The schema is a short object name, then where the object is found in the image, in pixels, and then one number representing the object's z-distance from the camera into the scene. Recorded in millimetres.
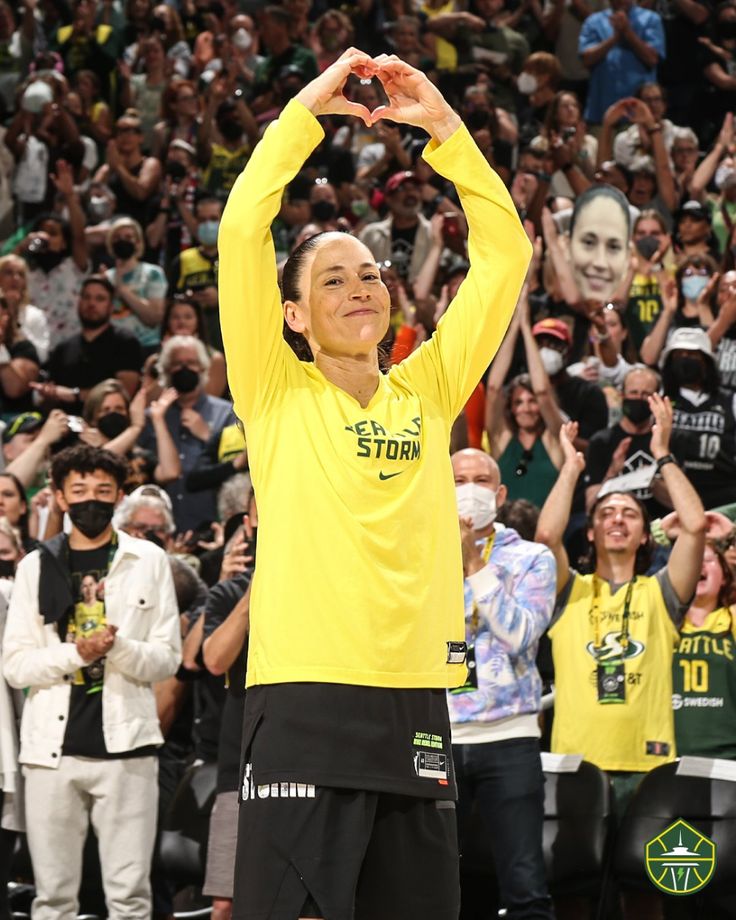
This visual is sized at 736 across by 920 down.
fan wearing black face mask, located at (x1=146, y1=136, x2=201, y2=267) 11812
